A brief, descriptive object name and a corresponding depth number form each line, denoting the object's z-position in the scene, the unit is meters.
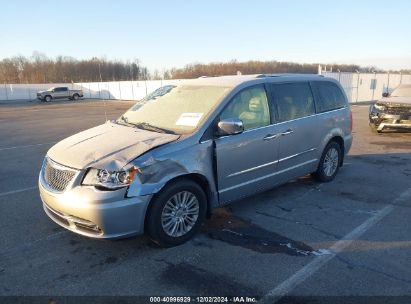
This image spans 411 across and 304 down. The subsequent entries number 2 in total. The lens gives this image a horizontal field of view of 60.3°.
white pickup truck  43.25
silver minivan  3.51
